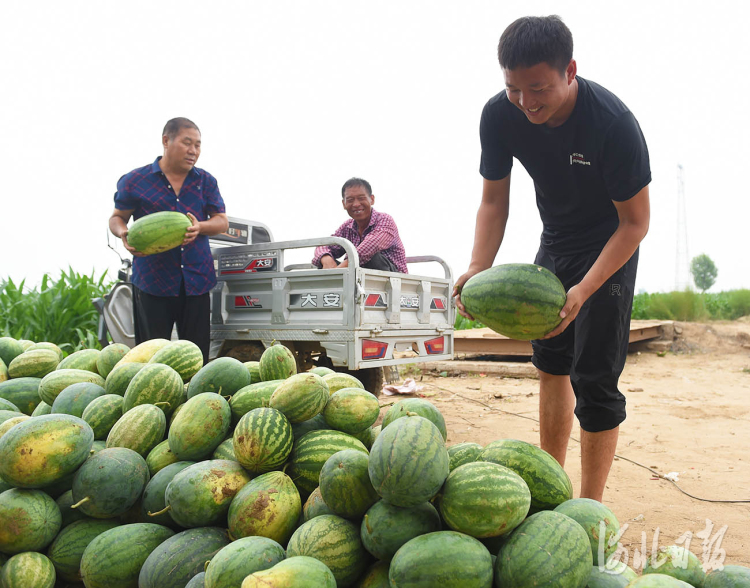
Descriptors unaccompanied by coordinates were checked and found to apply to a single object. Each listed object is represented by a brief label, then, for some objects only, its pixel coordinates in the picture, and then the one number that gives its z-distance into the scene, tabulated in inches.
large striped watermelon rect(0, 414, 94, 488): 69.2
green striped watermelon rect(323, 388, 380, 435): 76.5
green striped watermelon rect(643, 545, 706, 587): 56.4
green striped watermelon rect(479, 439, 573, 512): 61.4
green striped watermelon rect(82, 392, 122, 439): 86.3
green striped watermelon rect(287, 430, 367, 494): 70.8
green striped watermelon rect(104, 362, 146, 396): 94.2
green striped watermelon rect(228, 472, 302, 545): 62.6
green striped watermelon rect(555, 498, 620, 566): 56.7
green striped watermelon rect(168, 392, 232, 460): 74.2
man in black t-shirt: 87.0
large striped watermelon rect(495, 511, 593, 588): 50.3
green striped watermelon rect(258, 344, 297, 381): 90.1
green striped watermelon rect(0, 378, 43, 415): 104.7
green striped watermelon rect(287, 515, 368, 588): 56.8
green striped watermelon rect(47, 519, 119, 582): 70.4
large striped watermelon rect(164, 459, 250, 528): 65.3
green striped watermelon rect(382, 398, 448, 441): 72.0
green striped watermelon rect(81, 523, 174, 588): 64.7
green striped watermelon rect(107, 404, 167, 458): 79.0
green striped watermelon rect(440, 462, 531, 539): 53.2
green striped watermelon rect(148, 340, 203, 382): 95.6
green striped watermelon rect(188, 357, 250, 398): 85.2
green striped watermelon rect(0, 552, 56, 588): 66.7
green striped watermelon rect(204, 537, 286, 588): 53.8
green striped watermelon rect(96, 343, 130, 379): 107.4
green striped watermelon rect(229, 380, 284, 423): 80.3
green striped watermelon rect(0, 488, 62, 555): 68.6
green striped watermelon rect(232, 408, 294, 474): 68.2
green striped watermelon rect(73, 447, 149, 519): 69.9
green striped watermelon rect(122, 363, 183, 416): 84.3
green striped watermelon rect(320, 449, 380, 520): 59.7
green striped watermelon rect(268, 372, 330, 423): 73.3
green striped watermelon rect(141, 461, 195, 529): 72.1
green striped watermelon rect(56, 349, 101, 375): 110.1
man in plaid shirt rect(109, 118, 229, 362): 174.1
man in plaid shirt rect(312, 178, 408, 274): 216.2
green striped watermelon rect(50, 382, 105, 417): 89.4
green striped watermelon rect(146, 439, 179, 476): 77.8
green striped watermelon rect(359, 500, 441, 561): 55.2
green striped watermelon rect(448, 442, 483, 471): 66.7
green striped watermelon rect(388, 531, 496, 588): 49.6
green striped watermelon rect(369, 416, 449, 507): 54.0
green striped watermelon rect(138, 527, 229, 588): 60.8
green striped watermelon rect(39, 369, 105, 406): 98.6
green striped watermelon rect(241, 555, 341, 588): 49.7
